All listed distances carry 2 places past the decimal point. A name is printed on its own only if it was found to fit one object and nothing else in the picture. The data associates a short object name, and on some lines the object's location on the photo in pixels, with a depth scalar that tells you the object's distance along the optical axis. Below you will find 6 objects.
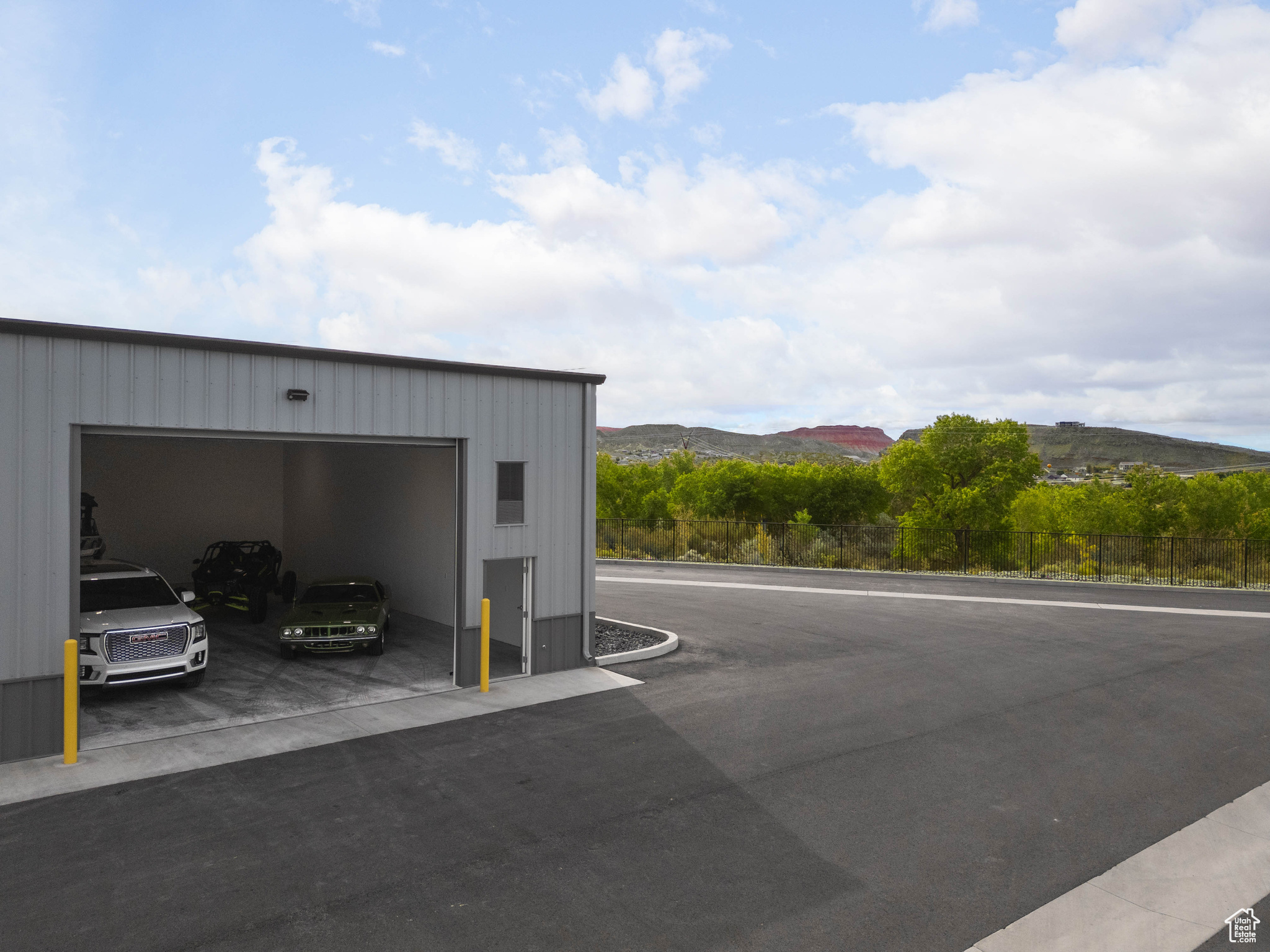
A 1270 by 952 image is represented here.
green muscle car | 13.04
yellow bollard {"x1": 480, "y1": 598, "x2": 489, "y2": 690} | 11.45
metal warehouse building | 8.48
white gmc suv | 10.22
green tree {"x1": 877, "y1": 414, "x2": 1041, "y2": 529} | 34.75
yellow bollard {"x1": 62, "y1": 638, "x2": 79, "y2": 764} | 8.43
